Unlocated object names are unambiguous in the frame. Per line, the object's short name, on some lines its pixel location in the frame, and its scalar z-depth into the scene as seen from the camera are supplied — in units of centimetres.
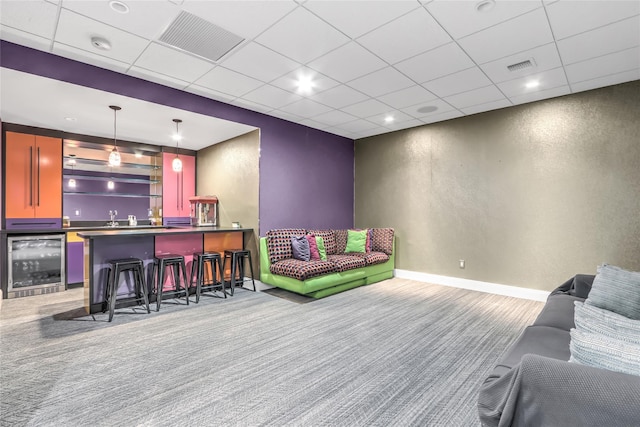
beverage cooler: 473
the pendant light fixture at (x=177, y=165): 511
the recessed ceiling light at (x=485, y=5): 245
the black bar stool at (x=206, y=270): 456
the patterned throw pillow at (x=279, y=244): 504
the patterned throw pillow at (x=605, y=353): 102
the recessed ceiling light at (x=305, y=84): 383
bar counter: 382
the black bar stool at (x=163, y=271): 408
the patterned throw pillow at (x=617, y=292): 225
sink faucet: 648
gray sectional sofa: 91
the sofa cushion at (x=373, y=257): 541
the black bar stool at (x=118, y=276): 364
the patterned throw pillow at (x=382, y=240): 599
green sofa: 455
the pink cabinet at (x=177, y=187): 659
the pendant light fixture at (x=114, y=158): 448
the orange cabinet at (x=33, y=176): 486
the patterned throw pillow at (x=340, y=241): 608
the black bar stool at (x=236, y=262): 488
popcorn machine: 609
